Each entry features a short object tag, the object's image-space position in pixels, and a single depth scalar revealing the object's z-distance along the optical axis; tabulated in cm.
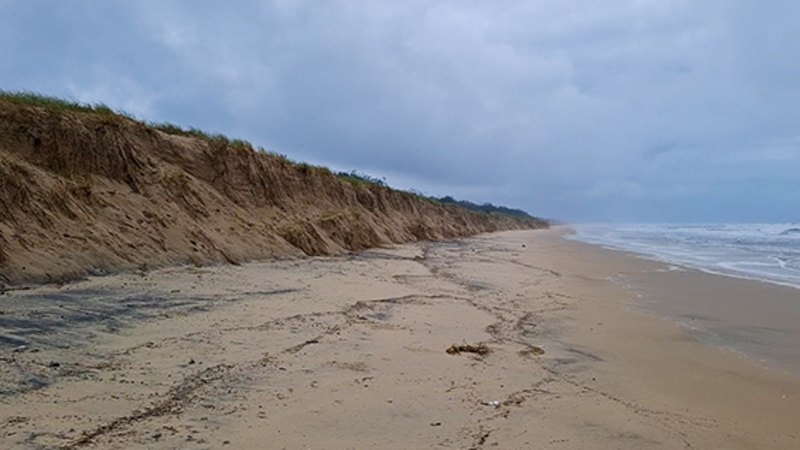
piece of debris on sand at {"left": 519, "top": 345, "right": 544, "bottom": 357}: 605
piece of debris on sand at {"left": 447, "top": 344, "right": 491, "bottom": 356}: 583
